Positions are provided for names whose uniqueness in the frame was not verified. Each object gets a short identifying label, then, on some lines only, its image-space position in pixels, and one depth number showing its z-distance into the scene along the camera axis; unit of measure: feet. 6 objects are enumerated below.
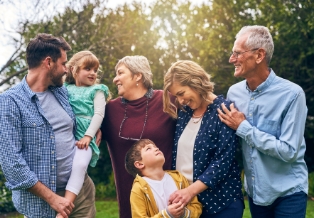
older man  10.50
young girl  11.60
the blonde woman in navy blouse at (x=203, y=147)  10.67
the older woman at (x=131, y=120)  12.16
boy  10.73
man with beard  10.53
